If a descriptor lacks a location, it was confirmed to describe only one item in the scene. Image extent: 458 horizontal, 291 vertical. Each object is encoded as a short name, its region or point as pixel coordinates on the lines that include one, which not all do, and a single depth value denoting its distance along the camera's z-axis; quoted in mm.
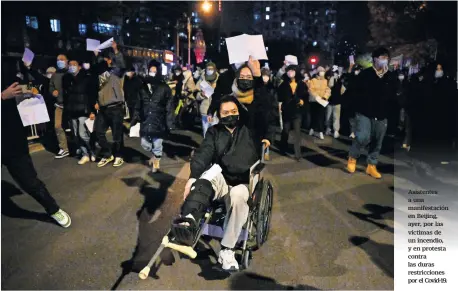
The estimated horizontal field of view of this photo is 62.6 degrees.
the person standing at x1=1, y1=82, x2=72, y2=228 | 3896
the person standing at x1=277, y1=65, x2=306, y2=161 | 7559
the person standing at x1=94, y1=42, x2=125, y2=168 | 6652
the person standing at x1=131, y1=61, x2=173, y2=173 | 6352
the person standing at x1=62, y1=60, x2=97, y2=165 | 6684
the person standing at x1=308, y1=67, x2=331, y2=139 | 9734
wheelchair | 3412
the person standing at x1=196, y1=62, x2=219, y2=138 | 7371
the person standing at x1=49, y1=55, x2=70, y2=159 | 7082
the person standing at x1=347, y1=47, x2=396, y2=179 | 6109
